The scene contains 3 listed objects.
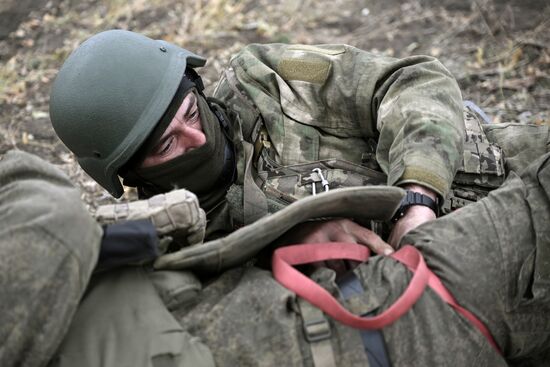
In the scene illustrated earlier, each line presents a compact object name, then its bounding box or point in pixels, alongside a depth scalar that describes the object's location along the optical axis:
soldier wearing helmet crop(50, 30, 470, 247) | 1.98
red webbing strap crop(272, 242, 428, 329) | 1.63
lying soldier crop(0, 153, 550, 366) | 1.57
